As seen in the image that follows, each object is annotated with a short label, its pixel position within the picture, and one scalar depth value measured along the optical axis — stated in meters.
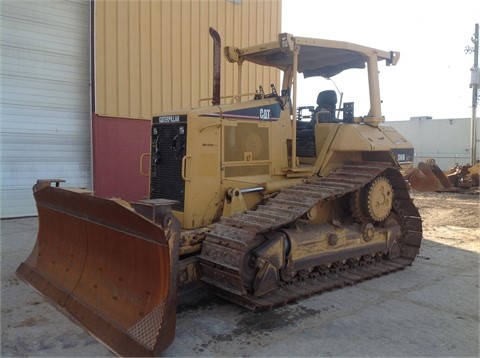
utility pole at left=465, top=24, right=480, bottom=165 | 23.25
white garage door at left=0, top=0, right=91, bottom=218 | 9.64
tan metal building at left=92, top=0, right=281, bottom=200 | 10.47
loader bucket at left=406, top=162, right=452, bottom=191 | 15.73
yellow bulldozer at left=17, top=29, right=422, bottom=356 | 3.84
